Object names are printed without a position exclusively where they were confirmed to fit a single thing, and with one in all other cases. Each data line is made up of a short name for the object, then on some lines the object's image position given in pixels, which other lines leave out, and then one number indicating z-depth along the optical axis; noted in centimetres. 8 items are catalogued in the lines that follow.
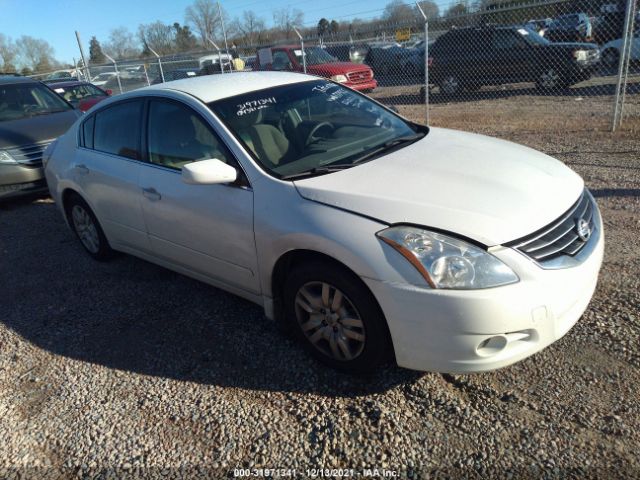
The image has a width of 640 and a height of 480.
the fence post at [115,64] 1505
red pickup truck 1340
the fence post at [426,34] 872
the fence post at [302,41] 1105
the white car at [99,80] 2240
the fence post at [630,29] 682
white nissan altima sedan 237
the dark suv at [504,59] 1247
